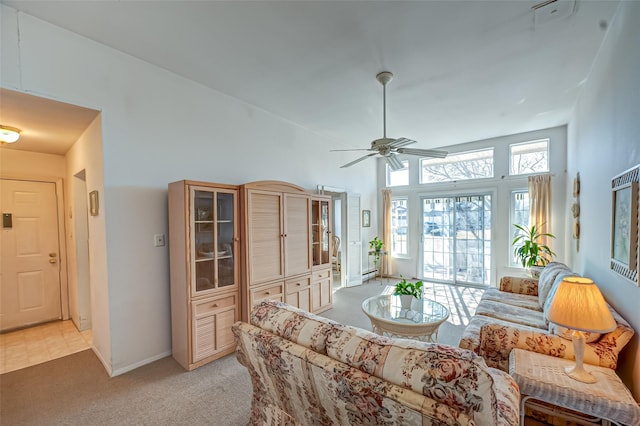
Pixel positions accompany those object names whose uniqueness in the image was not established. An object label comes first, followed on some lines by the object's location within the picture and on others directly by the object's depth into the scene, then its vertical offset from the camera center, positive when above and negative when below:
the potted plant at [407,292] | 2.86 -0.92
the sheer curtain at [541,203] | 4.71 +0.00
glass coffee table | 2.43 -1.09
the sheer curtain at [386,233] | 6.44 -0.66
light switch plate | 2.79 -0.33
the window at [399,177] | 6.39 +0.68
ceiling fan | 2.77 +0.62
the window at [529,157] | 4.92 +0.86
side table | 1.40 -1.03
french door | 5.50 -0.73
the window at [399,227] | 6.43 -0.52
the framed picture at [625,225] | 1.64 -0.15
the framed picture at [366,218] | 6.21 -0.29
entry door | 3.51 -0.60
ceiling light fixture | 2.60 +0.74
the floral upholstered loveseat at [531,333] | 1.70 -1.01
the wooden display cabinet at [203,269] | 2.60 -0.63
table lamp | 1.54 -0.64
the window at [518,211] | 5.08 -0.14
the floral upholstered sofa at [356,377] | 0.93 -0.68
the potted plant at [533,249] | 4.50 -0.76
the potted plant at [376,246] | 6.16 -0.92
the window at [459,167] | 5.48 +0.80
